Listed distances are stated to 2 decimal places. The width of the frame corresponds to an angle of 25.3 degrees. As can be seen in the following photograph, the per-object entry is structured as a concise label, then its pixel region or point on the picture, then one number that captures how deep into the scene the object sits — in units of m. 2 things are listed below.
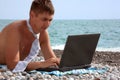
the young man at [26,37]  3.30
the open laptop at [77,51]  3.46
